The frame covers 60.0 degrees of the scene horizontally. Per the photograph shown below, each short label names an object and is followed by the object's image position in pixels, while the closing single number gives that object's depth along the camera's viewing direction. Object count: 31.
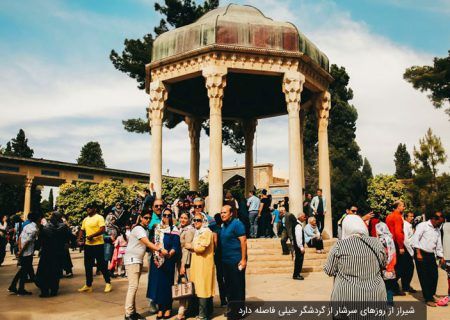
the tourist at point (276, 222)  15.02
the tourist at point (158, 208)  8.28
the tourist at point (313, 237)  11.71
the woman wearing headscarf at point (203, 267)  6.00
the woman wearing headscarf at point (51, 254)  8.38
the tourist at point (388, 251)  6.54
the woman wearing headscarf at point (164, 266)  6.39
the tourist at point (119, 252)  10.92
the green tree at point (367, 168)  54.19
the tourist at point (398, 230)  7.77
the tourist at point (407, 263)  8.04
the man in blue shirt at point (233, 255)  6.12
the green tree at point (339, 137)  33.94
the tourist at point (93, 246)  8.66
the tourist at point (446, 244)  7.27
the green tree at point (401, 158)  64.58
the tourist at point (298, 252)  9.68
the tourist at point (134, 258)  6.12
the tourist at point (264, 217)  13.89
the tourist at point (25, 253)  8.64
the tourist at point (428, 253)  7.21
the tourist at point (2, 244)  11.84
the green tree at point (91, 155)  65.19
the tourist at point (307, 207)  15.06
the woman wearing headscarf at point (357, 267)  3.68
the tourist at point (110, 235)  11.07
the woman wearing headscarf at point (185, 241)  6.58
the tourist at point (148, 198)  11.45
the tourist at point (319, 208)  14.27
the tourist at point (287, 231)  10.42
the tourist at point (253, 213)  13.80
